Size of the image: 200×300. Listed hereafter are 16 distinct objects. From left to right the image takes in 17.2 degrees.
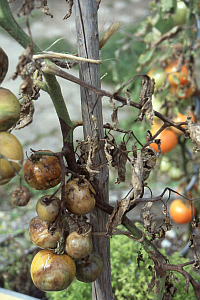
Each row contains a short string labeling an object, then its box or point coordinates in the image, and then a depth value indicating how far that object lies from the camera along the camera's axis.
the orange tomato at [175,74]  1.30
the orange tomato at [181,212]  1.62
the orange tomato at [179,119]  1.36
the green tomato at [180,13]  1.35
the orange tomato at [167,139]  1.35
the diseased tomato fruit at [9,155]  0.78
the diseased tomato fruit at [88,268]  0.90
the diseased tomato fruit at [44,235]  0.87
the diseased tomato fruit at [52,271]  0.85
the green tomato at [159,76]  1.36
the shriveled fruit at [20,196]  0.83
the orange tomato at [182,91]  1.33
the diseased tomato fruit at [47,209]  0.85
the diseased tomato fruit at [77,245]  0.86
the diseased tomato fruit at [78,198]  0.86
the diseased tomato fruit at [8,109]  0.80
